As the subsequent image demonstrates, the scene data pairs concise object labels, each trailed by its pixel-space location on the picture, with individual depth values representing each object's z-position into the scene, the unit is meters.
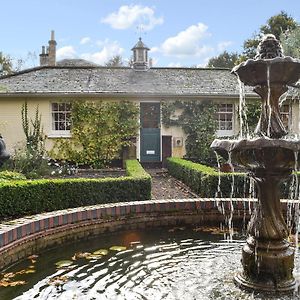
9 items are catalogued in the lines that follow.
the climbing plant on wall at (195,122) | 13.24
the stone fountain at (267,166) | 2.80
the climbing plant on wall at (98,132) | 12.73
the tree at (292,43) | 17.21
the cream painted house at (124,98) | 12.94
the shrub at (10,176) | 7.07
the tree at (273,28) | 22.21
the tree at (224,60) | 33.04
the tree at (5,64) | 28.36
